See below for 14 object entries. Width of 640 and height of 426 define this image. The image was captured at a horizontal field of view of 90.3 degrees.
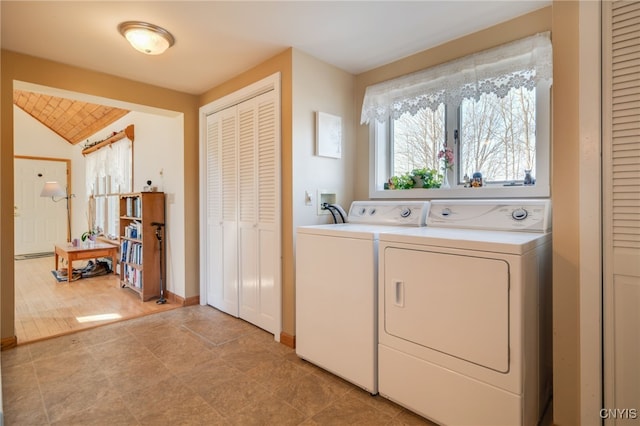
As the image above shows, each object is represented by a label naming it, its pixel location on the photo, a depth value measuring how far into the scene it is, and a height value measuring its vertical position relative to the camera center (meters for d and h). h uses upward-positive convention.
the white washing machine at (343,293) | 1.85 -0.53
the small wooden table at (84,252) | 4.40 -0.61
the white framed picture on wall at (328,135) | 2.59 +0.62
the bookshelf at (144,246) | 3.66 -0.44
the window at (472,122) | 2.00 +0.66
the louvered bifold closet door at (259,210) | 2.64 -0.01
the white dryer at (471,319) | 1.36 -0.53
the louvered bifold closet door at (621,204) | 1.32 +0.02
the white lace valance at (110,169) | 4.86 +0.70
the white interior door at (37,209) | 6.51 +0.00
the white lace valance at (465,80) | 1.93 +0.91
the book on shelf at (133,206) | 3.86 +0.03
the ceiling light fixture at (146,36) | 2.12 +1.18
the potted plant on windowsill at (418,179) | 2.51 +0.23
